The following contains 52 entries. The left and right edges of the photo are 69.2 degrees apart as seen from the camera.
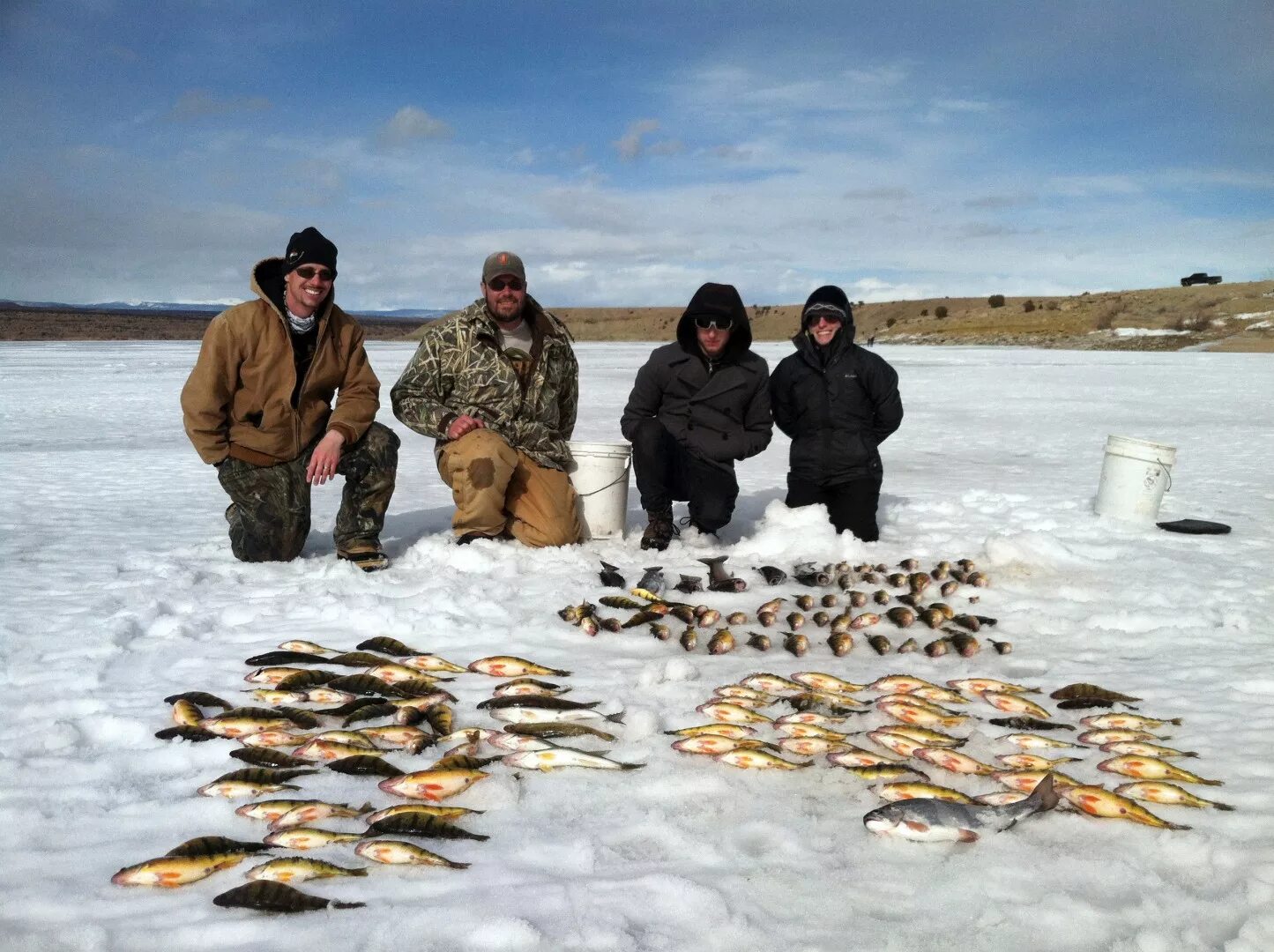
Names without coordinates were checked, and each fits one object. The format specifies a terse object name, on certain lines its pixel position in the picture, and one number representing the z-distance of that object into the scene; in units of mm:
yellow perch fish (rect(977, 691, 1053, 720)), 3668
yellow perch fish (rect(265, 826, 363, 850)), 2557
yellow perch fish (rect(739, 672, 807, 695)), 3855
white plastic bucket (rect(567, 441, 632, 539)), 6219
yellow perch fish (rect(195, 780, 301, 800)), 2863
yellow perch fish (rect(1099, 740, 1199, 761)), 3264
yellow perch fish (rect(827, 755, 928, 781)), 3064
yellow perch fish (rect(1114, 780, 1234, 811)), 2887
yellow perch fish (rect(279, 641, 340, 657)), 4148
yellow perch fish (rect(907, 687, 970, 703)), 3814
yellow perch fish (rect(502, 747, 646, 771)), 3084
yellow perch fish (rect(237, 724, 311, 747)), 3234
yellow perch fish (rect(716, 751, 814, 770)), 3121
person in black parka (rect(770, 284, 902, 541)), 6406
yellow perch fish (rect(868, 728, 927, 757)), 3244
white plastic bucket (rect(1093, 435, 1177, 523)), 7004
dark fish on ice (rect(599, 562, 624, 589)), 5324
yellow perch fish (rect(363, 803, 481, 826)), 2672
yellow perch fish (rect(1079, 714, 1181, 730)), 3545
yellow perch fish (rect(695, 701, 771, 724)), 3506
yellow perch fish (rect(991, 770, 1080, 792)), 3006
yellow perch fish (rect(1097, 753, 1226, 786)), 3053
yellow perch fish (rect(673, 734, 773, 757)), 3193
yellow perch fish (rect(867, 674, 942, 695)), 3910
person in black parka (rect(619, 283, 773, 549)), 6285
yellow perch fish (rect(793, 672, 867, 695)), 3916
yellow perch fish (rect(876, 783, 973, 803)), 2881
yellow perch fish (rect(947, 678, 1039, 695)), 3885
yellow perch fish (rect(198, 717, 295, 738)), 3275
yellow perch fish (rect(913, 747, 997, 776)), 3129
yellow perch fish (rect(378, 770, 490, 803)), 2875
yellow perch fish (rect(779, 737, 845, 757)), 3240
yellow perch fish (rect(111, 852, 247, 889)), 2391
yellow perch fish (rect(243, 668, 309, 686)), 3787
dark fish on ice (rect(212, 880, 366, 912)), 2275
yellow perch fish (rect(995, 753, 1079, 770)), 3170
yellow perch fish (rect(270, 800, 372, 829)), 2686
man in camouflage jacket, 5793
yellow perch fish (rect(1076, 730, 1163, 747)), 3398
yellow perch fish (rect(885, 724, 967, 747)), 3291
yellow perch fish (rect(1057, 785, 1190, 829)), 2750
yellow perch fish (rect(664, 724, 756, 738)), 3297
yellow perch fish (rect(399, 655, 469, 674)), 4000
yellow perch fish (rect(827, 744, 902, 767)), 3125
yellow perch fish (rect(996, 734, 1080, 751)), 3342
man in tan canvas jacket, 5152
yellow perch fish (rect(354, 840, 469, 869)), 2490
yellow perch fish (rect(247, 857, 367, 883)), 2375
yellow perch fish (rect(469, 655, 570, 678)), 3990
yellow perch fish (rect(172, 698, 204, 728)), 3355
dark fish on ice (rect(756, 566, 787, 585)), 5516
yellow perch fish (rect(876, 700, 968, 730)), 3520
